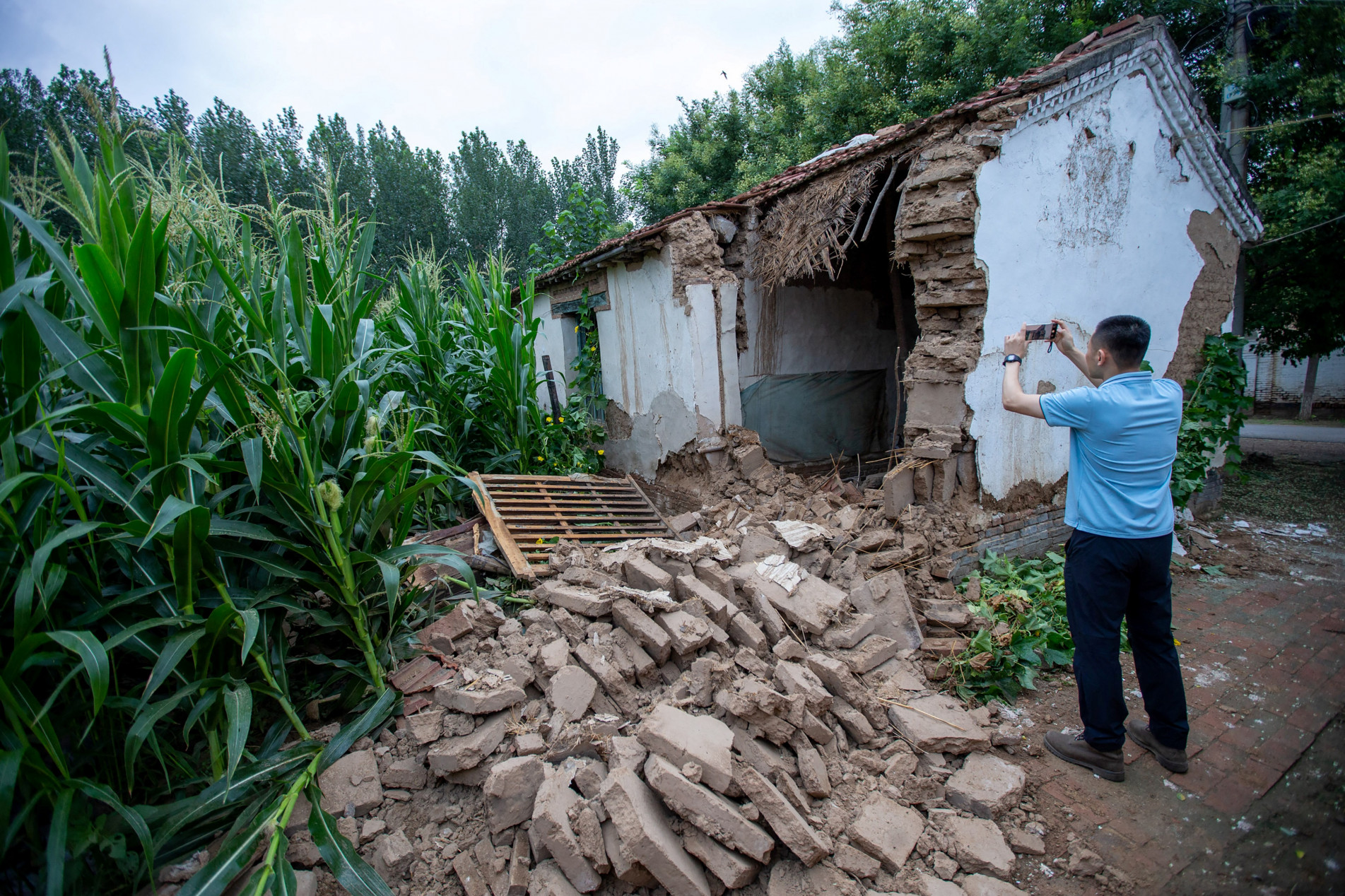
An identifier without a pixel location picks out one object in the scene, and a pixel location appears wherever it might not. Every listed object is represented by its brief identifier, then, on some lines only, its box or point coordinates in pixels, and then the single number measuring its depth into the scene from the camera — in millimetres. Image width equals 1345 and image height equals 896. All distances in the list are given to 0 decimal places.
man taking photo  2695
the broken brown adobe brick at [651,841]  2037
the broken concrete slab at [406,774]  2377
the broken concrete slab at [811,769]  2510
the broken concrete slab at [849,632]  3432
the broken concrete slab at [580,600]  3178
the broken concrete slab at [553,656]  2842
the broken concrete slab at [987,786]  2525
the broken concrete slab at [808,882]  2143
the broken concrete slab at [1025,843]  2383
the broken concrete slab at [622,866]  2061
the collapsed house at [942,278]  4520
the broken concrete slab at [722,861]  2098
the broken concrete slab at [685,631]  2979
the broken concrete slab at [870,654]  3295
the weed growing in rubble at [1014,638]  3482
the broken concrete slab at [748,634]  3156
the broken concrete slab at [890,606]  3709
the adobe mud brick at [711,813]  2129
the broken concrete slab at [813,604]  3432
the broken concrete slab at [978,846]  2264
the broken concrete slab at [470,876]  2128
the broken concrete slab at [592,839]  2096
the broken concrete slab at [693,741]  2258
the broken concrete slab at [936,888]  2150
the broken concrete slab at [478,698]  2543
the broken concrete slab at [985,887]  2176
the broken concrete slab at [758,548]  4078
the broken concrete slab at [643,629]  2979
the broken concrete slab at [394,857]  2148
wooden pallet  4020
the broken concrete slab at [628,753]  2326
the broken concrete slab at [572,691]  2680
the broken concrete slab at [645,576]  3441
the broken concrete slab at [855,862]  2207
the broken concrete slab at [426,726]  2457
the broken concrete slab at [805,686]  2779
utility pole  7602
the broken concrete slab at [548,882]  2082
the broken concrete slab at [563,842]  2096
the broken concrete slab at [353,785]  2240
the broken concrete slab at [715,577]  3514
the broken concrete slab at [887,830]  2268
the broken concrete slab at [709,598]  3256
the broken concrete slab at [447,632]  2877
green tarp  6879
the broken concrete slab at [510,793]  2258
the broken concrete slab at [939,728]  2820
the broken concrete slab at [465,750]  2373
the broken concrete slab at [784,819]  2160
